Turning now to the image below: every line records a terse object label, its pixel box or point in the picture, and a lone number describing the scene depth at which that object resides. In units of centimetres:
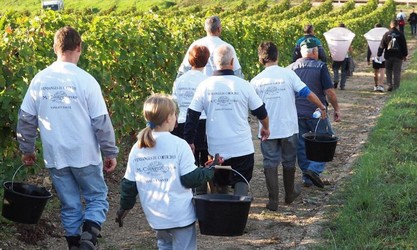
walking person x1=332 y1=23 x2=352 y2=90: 3662
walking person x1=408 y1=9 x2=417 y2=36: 7889
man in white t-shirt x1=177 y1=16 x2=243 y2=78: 1721
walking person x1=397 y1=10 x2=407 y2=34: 6434
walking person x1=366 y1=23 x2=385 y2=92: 3562
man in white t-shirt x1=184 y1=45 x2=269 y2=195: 1371
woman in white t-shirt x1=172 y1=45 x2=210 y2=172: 1498
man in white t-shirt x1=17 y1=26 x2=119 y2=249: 1181
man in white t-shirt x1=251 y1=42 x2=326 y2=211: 1570
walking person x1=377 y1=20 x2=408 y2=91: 3408
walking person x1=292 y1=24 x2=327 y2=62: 2573
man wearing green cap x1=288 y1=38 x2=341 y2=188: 1780
